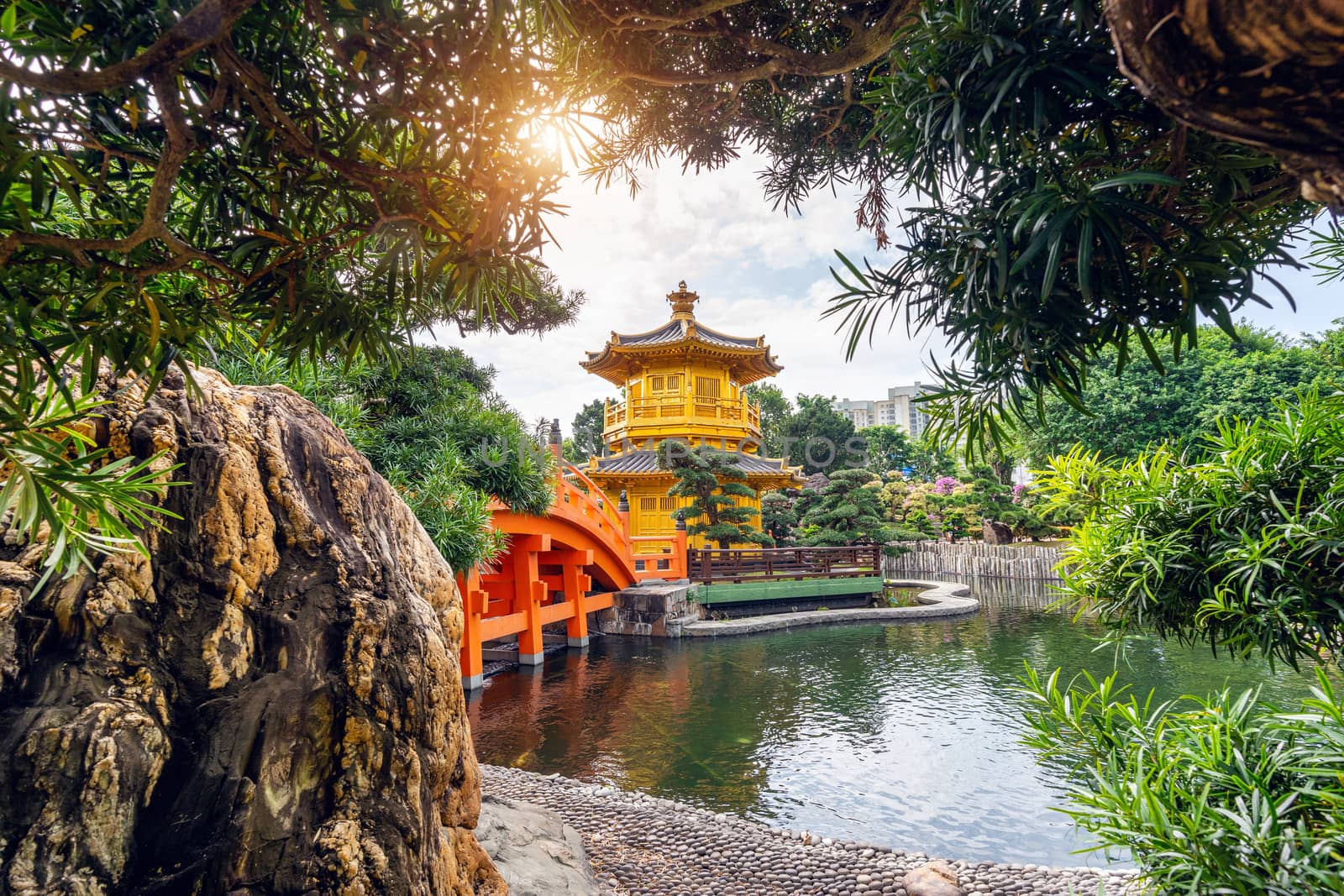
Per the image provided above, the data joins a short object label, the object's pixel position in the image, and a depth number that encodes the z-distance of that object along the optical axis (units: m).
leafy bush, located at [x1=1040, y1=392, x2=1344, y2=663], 1.39
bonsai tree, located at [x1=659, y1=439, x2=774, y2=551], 14.67
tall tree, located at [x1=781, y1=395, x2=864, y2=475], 29.70
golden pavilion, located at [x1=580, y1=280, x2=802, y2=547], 16.78
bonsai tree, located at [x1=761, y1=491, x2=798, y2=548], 19.64
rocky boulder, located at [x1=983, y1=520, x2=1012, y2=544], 23.78
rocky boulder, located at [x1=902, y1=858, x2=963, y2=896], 3.48
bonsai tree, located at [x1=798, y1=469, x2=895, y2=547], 16.27
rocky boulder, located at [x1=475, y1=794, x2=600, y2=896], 3.05
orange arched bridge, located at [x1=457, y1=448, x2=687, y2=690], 8.20
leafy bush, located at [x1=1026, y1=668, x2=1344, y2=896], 1.17
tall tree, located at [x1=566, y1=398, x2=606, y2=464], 35.47
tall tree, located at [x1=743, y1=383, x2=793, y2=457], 31.76
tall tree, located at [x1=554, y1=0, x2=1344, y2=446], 1.16
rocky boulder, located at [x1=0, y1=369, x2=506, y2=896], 1.41
